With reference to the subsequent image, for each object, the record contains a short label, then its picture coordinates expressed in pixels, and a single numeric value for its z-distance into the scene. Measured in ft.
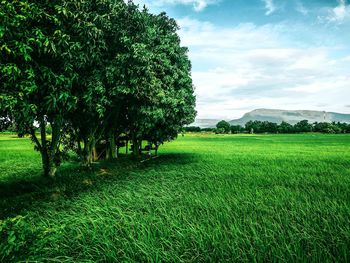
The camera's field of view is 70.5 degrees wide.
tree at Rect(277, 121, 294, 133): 530.35
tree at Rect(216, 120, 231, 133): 595.88
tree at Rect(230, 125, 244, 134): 608.60
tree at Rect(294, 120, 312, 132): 510.17
